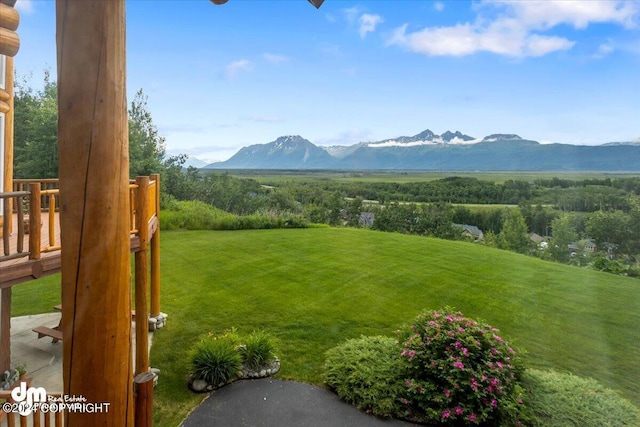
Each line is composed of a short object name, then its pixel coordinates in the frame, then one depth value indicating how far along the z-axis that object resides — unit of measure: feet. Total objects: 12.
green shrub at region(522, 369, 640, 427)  9.11
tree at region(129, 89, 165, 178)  38.75
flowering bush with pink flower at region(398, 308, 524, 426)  9.50
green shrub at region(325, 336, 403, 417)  10.58
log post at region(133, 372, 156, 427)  4.66
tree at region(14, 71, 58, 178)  32.58
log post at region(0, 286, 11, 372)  11.34
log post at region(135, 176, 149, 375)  10.49
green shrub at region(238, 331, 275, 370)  12.55
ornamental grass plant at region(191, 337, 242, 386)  11.65
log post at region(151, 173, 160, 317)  15.44
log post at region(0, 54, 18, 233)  11.27
